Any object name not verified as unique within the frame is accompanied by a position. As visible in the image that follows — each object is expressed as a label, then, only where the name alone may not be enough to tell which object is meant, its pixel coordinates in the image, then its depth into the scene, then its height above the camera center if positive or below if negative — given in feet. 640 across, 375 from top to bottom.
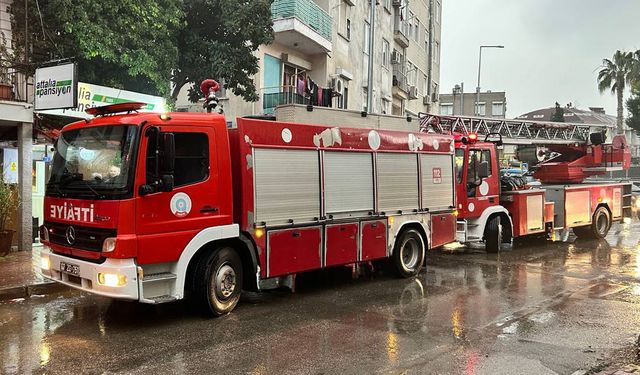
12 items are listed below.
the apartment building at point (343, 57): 57.31 +18.04
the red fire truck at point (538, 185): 39.91 -0.22
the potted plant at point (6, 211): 33.78 -1.62
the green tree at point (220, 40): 48.60 +14.02
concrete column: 36.29 +0.26
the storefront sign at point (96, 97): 38.04 +6.86
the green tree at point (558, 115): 188.75 +24.64
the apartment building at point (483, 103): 254.27 +39.56
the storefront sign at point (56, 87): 32.60 +6.40
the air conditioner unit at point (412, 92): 106.57 +18.89
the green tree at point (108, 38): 36.58 +11.18
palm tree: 158.71 +33.32
